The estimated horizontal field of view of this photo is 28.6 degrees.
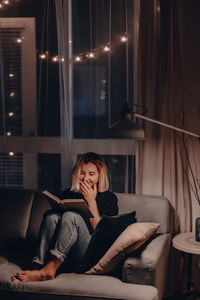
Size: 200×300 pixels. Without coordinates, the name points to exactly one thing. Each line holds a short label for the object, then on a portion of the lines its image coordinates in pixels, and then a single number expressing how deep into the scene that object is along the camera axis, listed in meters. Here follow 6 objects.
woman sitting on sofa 2.31
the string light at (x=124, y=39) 3.05
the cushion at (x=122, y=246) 2.23
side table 2.50
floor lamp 2.34
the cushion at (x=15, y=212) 2.85
